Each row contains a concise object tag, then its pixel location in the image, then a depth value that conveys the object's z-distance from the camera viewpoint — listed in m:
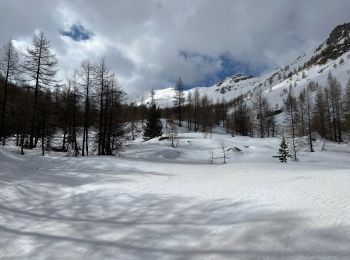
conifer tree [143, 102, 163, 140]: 56.01
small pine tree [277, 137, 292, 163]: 34.34
